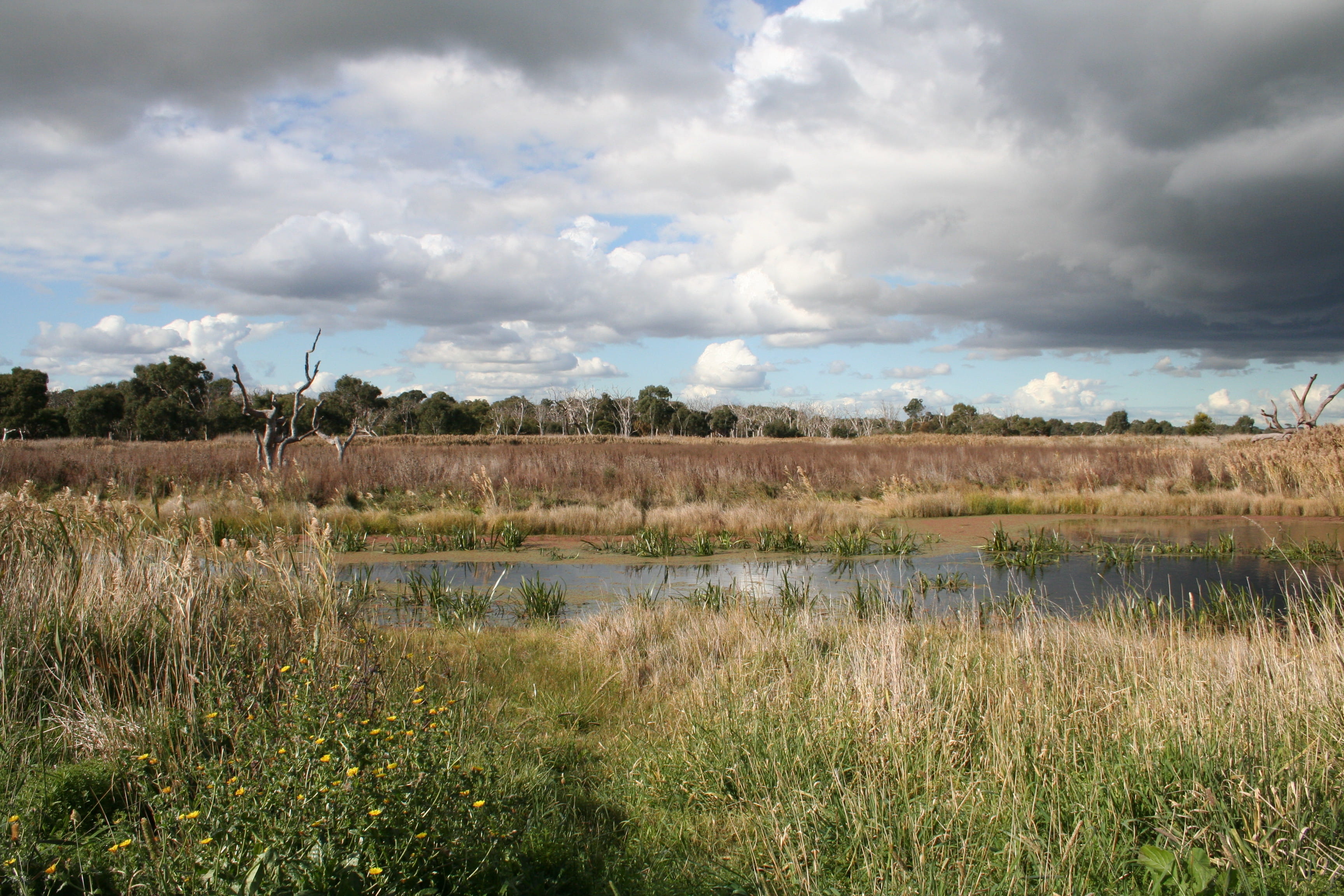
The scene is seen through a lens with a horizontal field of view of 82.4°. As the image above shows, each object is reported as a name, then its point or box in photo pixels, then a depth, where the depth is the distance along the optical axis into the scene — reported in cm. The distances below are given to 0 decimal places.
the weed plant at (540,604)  911
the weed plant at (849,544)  1395
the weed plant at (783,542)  1449
